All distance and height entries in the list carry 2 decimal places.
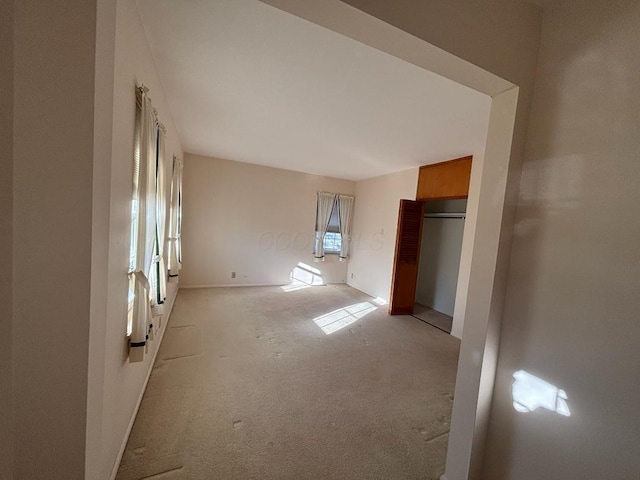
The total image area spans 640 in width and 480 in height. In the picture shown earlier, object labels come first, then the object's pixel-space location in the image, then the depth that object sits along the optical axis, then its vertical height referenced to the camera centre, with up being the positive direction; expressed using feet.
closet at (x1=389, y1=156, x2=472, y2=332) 11.72 -0.51
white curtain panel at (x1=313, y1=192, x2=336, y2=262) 17.63 +0.44
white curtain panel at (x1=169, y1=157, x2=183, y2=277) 9.43 -0.29
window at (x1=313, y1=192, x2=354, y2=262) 17.69 +0.13
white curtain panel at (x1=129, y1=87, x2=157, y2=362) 4.50 -0.46
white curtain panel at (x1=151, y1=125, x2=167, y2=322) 5.87 -0.57
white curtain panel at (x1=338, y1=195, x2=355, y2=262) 18.20 +0.51
